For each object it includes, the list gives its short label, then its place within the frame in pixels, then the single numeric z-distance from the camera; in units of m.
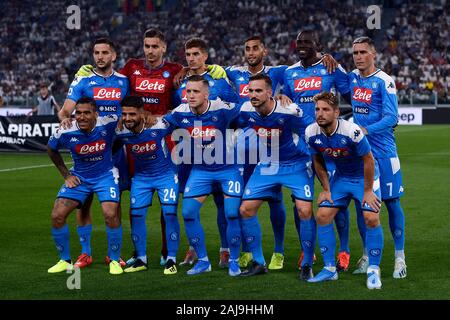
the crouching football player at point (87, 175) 9.77
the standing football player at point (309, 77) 10.17
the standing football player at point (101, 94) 10.20
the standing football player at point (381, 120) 9.46
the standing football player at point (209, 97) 10.05
